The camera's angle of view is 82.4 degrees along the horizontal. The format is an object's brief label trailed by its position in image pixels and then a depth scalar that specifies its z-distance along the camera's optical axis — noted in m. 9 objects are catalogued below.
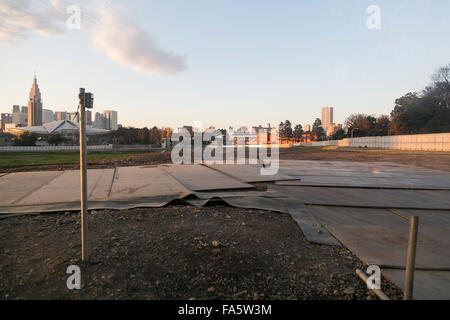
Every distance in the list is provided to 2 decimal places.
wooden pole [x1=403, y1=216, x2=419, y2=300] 2.53
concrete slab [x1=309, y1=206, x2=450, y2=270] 3.77
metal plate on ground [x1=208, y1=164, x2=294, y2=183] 10.53
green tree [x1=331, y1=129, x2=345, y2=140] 92.12
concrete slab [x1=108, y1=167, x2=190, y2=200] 7.37
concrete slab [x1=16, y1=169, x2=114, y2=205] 6.70
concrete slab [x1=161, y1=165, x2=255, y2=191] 8.67
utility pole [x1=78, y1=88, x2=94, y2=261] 3.24
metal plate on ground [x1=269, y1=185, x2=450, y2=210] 7.07
